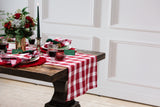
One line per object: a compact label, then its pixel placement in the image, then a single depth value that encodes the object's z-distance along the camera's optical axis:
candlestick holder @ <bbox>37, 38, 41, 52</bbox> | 2.32
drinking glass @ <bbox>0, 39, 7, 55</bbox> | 2.26
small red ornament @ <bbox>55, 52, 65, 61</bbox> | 2.10
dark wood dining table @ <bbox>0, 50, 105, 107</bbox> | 1.80
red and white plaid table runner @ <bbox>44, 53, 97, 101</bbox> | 2.02
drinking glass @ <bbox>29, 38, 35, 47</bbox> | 2.40
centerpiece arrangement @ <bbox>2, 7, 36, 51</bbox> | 2.11
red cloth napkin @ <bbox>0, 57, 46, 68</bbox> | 1.96
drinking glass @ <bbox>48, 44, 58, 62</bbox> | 2.14
